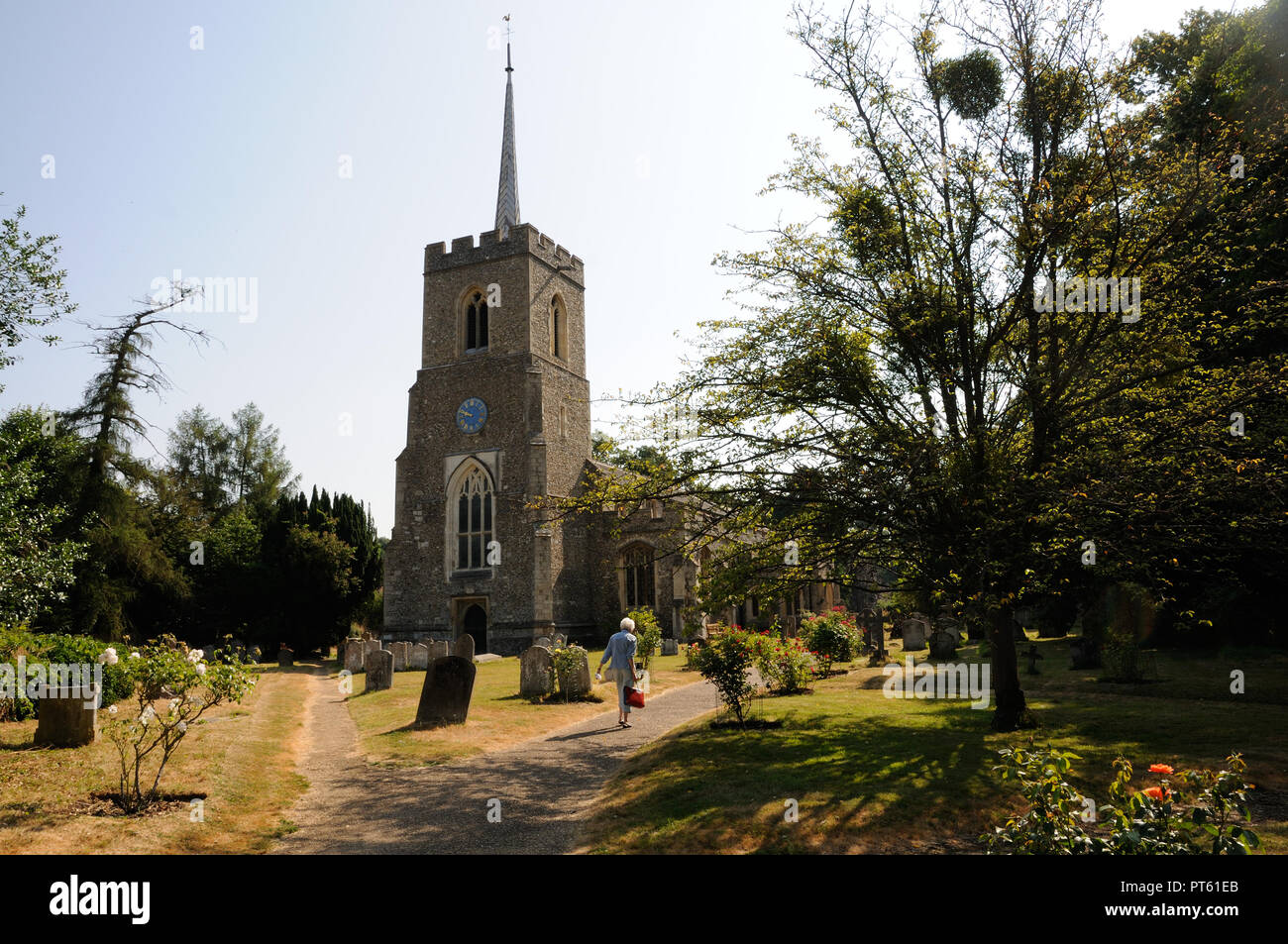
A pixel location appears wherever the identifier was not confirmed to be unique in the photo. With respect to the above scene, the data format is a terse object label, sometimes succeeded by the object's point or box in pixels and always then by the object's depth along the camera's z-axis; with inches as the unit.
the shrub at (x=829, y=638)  763.4
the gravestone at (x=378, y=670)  689.6
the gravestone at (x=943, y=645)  760.3
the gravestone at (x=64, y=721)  354.9
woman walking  469.1
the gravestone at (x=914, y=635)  902.4
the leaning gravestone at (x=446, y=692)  454.0
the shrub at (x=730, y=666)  407.2
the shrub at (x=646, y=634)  823.7
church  1125.7
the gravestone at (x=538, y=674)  577.3
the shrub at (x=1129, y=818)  135.9
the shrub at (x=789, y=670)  564.1
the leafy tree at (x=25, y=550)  452.1
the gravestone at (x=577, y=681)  569.3
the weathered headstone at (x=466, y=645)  707.4
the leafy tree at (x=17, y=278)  387.9
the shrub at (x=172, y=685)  272.7
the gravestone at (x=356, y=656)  923.3
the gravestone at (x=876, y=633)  786.8
